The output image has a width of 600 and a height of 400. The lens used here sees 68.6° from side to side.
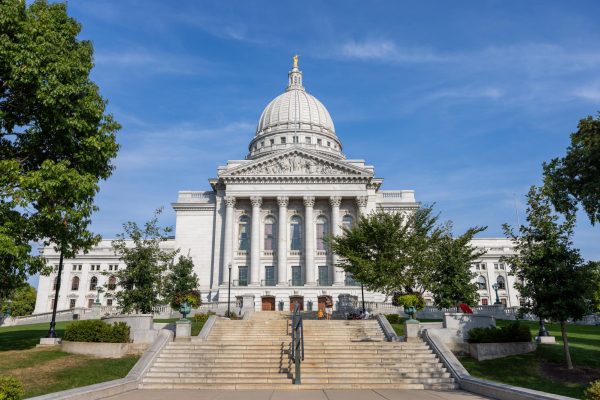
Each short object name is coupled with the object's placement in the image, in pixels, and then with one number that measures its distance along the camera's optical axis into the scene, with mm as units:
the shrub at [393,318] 32022
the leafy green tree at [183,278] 44362
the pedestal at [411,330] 22266
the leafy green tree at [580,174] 21438
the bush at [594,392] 10027
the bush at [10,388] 10330
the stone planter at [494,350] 20984
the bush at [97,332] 21047
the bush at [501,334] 21297
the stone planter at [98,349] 20781
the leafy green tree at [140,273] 28297
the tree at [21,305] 78975
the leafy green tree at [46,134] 17875
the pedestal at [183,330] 22188
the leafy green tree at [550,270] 19312
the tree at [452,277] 29453
